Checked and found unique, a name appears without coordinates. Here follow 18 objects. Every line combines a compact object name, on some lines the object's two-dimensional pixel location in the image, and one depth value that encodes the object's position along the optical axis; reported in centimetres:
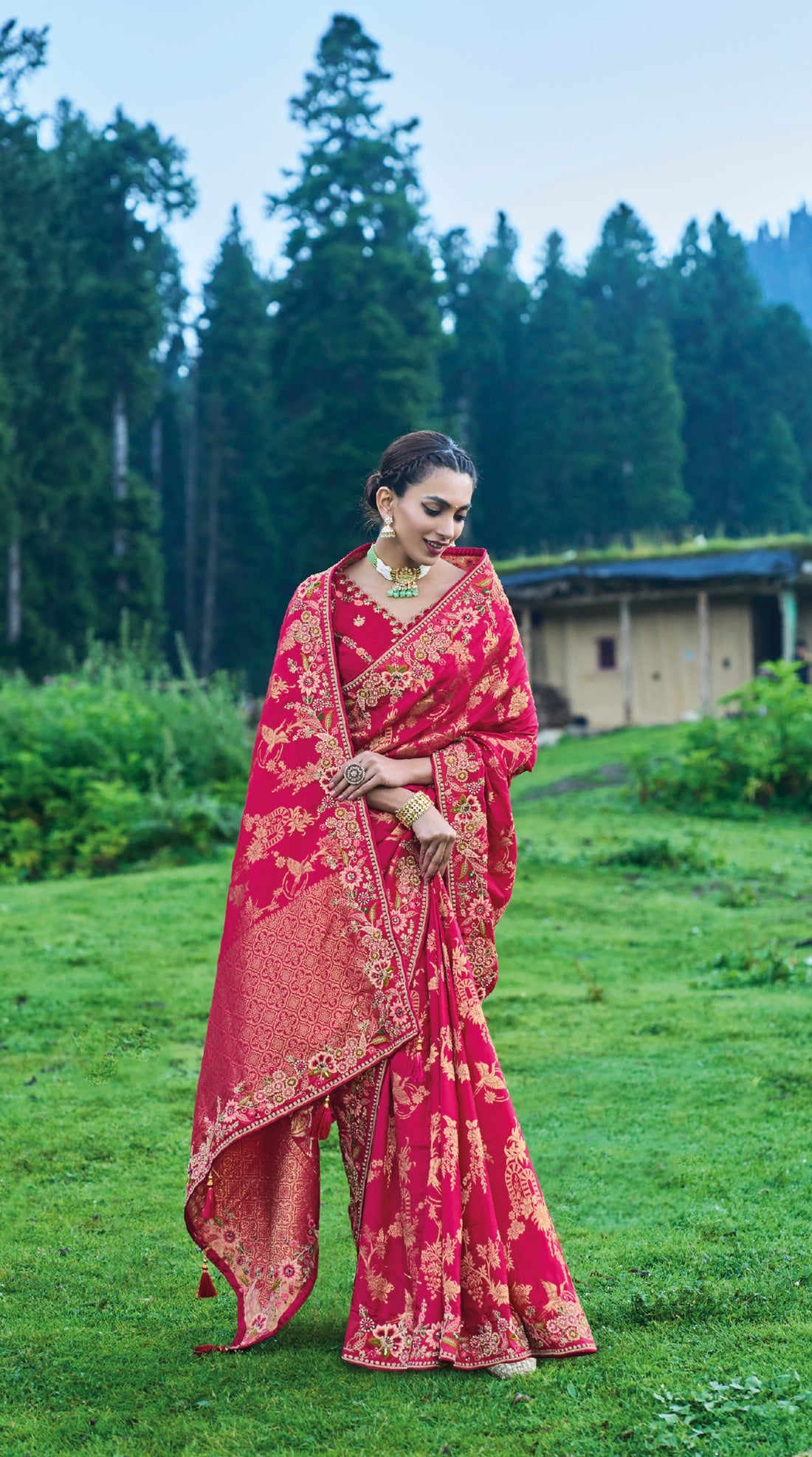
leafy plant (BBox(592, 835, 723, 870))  930
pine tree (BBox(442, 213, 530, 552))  4141
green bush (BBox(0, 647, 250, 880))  985
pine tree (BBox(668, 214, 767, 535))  4241
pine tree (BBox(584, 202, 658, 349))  4409
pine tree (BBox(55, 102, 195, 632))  2969
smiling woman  289
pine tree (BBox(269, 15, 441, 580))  3075
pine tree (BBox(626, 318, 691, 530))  3769
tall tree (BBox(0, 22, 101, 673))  2673
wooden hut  2088
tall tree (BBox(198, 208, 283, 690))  3703
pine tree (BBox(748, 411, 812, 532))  4044
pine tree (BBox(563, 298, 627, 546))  3875
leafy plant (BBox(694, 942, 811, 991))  645
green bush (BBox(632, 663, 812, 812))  1216
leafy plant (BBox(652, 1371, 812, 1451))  251
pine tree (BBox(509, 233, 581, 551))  3928
